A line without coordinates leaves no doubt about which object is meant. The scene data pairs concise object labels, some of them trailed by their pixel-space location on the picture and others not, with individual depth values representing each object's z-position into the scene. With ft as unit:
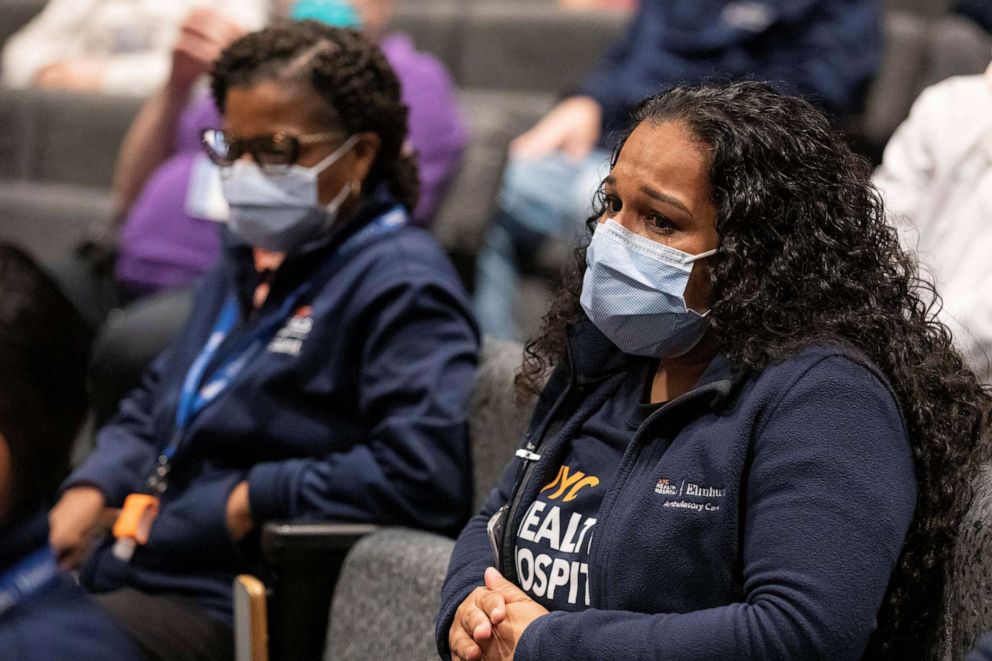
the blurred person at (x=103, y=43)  21.63
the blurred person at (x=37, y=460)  10.87
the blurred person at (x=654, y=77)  16.69
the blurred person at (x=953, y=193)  12.77
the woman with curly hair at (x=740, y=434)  11.37
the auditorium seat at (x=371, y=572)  12.81
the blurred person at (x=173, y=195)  15.68
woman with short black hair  13.34
